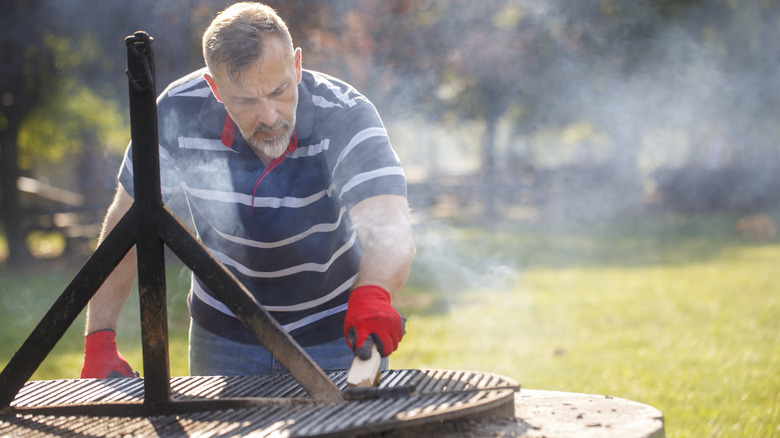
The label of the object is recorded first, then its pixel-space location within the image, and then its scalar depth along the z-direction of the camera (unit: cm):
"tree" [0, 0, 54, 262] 884
